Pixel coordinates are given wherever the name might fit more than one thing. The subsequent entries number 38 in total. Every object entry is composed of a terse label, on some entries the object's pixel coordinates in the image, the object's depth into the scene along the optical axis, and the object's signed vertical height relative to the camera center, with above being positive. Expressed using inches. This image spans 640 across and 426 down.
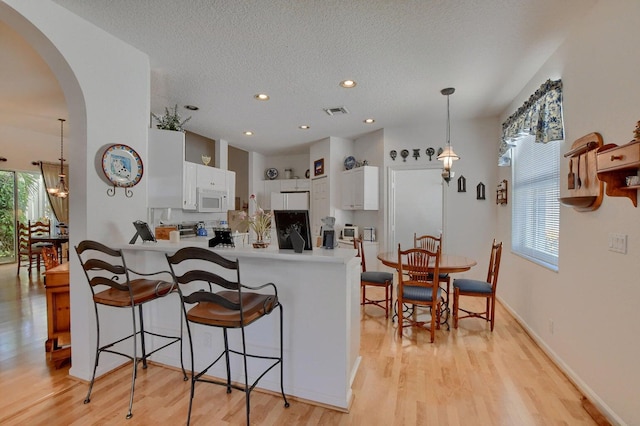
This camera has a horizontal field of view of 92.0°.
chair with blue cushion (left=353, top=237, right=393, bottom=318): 144.8 -31.5
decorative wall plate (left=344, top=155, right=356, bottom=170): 223.0 +37.0
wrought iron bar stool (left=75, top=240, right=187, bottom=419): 77.4 -20.9
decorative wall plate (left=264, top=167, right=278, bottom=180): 275.6 +35.9
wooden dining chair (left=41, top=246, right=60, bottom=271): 124.1 -20.2
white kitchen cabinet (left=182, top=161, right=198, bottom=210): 173.5 +15.4
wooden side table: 100.8 -33.9
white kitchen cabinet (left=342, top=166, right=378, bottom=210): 203.6 +16.8
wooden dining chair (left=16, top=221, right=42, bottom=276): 227.6 -26.0
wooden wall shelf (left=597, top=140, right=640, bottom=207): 58.4 +9.0
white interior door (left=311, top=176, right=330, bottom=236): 229.6 +9.3
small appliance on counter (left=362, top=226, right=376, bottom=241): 214.5 -14.5
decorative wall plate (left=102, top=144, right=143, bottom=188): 94.7 +15.2
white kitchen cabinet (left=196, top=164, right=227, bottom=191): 187.2 +22.3
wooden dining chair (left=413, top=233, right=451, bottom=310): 143.7 -18.7
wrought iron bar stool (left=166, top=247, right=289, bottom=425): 64.2 -21.6
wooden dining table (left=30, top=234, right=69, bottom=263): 223.5 -19.6
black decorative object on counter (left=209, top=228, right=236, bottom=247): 96.6 -8.1
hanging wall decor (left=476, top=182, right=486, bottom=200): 185.8 +13.5
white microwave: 185.9 +7.8
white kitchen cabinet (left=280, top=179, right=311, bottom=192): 256.7 +24.2
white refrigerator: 252.5 +10.9
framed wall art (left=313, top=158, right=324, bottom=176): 232.4 +35.4
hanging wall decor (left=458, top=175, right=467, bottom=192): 189.8 +18.0
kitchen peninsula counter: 80.0 -29.6
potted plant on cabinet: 123.1 +36.0
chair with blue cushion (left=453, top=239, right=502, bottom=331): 128.2 -31.8
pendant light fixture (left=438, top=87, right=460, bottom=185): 140.5 +26.2
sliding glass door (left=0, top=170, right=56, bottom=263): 242.7 +7.2
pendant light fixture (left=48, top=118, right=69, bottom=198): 236.3 +21.0
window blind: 114.7 +5.3
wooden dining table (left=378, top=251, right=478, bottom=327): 122.0 -20.9
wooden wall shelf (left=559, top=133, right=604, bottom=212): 81.0 +10.3
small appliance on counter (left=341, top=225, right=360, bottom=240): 218.2 -13.4
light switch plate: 71.6 -7.0
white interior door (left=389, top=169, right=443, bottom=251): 221.8 +8.1
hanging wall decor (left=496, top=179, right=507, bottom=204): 165.6 +11.4
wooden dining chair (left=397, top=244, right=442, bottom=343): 118.5 -27.3
